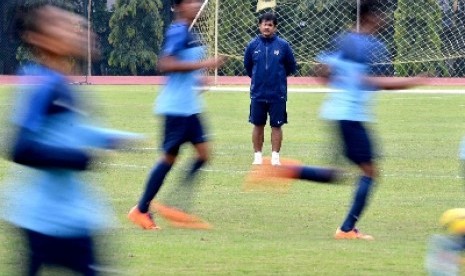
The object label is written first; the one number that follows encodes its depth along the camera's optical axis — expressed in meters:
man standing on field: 29.80
